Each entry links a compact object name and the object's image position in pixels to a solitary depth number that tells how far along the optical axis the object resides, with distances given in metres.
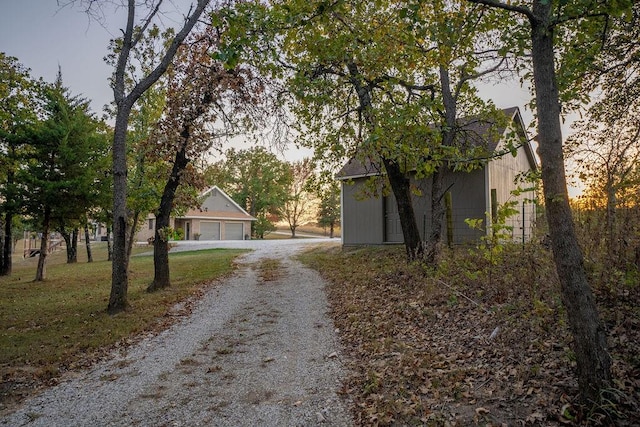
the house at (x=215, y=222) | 38.88
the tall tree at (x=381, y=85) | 5.37
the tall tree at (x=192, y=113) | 10.82
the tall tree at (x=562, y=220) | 3.21
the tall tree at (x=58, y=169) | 14.65
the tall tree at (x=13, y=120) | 13.78
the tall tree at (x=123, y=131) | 8.30
